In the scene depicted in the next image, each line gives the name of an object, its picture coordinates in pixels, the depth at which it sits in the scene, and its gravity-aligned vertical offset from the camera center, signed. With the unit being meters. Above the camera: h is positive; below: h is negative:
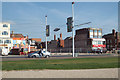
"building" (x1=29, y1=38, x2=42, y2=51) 116.44 +2.39
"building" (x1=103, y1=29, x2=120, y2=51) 85.47 +3.47
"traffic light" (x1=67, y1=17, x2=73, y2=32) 27.71 +3.93
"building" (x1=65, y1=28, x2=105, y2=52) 78.67 +4.09
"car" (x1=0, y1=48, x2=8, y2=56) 47.89 -1.40
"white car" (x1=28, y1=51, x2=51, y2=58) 30.45 -1.41
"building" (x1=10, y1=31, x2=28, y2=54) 68.19 +1.97
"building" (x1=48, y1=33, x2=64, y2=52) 98.12 +2.55
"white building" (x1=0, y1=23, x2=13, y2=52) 64.47 +4.10
